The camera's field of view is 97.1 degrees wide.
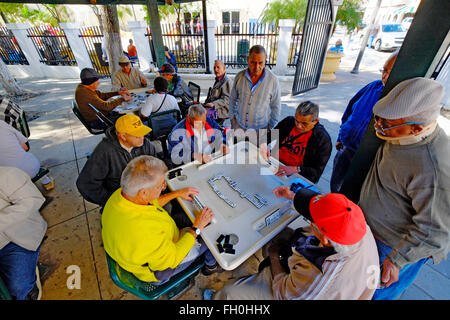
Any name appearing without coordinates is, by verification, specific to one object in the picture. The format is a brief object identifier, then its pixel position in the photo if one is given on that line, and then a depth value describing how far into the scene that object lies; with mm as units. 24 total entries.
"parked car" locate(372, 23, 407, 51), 13779
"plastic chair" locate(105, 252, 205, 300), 1433
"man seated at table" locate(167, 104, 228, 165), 2611
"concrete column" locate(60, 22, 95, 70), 9155
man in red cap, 1079
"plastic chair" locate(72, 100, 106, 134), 3648
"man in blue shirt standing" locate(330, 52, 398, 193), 2266
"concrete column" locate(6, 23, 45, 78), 9406
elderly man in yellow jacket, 1315
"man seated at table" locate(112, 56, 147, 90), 5055
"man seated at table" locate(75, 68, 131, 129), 3650
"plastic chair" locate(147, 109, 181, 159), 3297
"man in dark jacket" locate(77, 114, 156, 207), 2150
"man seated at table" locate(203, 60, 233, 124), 4125
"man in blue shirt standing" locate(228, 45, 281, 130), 2916
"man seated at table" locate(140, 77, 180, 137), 3426
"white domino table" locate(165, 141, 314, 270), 1477
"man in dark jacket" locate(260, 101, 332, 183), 2133
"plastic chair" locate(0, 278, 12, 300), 1620
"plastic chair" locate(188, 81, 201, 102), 5487
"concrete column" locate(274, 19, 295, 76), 6719
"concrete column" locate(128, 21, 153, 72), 8000
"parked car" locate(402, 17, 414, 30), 13933
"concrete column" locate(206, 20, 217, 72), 7487
